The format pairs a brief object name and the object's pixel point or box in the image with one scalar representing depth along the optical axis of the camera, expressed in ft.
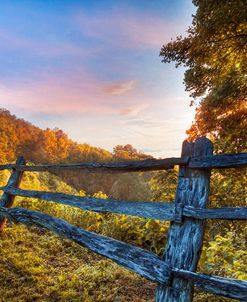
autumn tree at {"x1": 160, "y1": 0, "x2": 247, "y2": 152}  19.26
